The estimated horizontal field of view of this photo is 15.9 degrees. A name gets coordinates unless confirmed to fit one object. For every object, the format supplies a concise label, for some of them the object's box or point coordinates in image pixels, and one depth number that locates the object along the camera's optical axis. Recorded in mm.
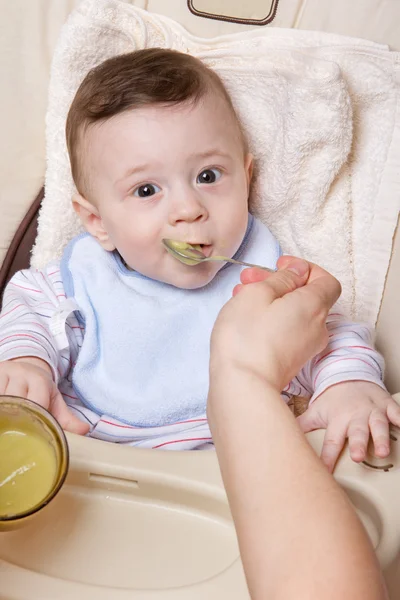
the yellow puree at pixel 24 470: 796
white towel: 1009
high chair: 824
